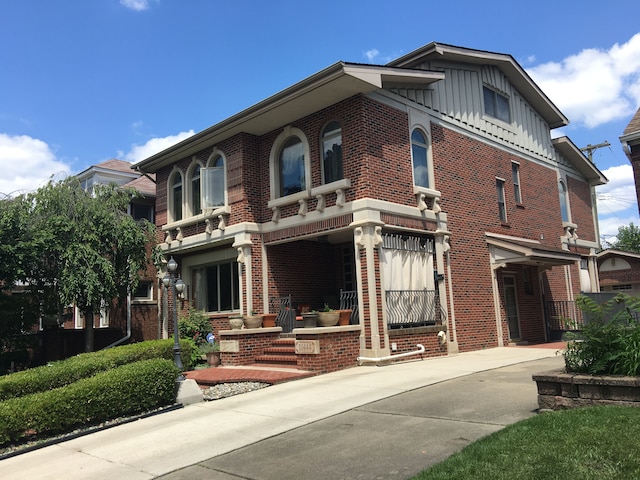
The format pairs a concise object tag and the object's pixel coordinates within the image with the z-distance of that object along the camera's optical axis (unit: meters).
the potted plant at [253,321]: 14.22
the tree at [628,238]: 56.74
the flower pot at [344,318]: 12.64
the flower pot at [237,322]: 14.34
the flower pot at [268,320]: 14.41
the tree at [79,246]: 15.03
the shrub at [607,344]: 6.05
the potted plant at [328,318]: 12.41
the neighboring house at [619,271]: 27.66
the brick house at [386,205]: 13.11
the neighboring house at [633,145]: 16.73
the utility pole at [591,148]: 35.03
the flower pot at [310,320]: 12.98
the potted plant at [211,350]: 14.03
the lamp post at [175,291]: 10.59
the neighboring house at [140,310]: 20.72
